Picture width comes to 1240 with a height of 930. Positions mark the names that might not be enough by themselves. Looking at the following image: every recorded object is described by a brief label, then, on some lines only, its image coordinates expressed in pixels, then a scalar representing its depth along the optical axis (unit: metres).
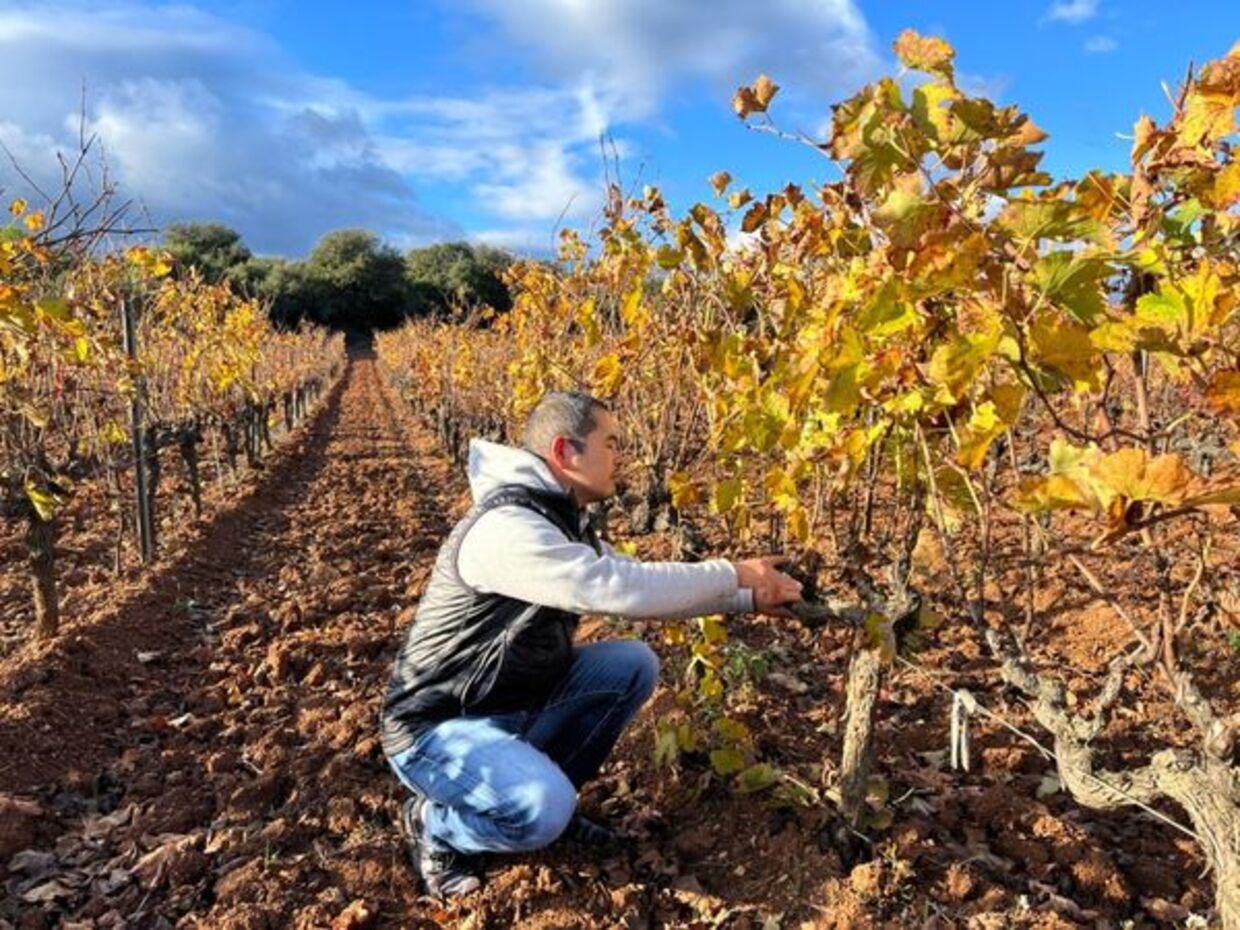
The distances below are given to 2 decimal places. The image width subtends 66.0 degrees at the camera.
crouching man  2.16
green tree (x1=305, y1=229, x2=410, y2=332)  49.19
